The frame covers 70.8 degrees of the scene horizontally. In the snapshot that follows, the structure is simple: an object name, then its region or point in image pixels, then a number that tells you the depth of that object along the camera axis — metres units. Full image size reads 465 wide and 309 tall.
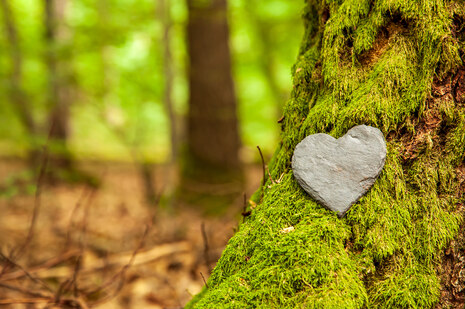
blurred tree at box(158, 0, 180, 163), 4.21
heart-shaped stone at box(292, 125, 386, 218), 1.13
